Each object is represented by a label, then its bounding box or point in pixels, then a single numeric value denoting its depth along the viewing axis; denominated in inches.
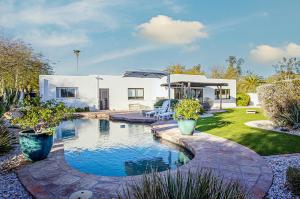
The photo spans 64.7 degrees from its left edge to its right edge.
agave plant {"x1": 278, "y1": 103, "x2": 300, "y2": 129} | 443.5
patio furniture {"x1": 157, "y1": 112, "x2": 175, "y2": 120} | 709.3
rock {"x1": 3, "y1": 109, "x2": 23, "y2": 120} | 603.0
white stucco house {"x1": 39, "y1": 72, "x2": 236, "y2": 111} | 1048.2
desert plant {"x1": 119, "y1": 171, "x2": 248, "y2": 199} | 100.7
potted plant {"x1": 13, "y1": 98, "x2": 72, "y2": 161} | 265.6
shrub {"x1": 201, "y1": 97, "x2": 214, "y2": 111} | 953.8
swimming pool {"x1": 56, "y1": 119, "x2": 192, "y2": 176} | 285.0
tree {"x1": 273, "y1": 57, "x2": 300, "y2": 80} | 1670.8
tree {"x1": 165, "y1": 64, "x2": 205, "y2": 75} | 2027.6
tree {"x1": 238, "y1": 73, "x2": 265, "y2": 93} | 1649.9
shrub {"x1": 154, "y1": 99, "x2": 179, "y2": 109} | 976.9
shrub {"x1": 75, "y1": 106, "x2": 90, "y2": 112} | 1032.8
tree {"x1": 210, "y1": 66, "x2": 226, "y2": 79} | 2142.2
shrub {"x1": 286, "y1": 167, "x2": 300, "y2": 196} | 169.8
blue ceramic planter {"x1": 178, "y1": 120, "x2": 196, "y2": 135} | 421.4
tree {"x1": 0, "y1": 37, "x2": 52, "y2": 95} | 905.1
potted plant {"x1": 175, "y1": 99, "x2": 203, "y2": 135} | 422.9
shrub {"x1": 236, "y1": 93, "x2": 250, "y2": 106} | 1346.2
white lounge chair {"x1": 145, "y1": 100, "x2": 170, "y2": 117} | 744.0
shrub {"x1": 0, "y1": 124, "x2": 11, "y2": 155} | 302.2
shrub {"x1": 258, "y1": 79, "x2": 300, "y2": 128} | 452.1
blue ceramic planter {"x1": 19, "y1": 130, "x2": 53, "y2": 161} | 264.4
